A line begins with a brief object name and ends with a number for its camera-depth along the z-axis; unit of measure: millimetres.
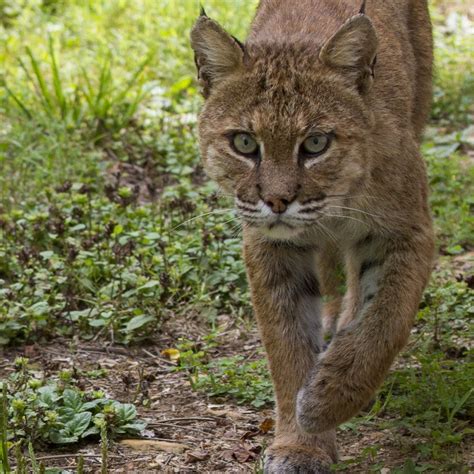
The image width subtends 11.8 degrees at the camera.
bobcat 9961
